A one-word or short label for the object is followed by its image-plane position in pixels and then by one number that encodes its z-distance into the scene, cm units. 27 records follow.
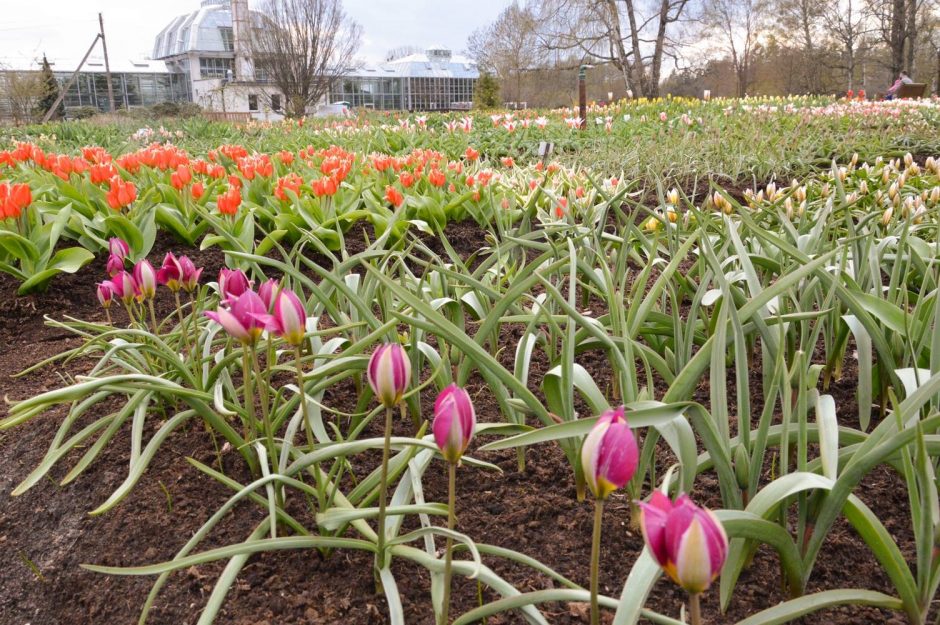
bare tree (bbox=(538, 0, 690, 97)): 2475
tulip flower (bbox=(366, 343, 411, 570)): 80
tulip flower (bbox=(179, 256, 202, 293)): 150
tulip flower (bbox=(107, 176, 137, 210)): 288
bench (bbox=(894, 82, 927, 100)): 1874
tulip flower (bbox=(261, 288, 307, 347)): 93
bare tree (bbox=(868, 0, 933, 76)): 2497
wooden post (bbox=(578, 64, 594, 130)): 701
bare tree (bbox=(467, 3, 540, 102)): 3019
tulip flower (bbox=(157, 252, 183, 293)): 147
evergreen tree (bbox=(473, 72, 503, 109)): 2822
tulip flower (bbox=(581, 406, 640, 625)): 66
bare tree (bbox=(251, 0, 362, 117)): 2316
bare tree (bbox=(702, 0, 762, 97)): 3278
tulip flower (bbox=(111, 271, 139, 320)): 150
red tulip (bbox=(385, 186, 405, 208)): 292
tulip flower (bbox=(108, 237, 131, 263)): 171
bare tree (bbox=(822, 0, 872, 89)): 3041
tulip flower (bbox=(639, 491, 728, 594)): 57
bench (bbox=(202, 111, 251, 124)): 1978
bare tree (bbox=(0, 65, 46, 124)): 2592
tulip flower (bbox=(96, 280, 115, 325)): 163
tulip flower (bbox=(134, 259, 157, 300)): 148
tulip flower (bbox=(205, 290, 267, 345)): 93
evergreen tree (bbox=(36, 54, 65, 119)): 2886
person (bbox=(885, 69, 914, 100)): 1837
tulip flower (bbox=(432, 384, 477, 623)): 75
